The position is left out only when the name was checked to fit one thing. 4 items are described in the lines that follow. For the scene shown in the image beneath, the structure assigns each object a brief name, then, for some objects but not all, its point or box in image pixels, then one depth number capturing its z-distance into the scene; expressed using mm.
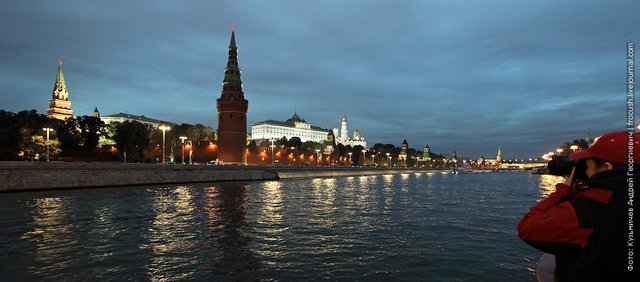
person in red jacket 2611
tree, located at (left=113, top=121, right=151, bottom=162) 74125
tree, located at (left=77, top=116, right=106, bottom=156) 80250
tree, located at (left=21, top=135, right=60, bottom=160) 55125
